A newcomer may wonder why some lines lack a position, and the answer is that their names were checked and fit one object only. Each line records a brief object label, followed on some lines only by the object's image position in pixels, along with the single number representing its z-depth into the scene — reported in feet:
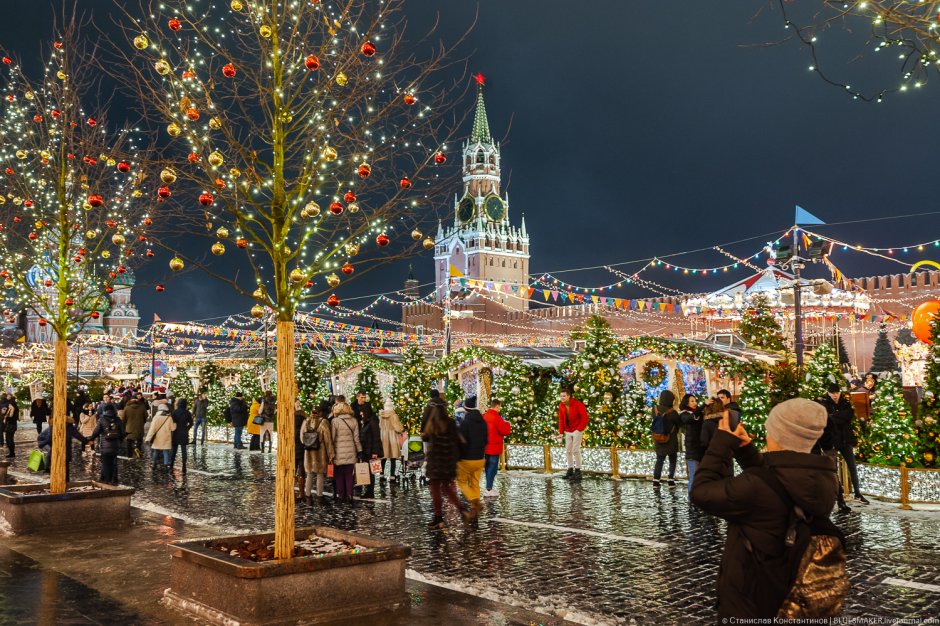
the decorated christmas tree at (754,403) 40.01
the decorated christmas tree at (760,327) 89.45
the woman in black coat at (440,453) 27.91
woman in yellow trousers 28.53
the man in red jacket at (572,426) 41.78
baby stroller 38.22
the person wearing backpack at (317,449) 33.86
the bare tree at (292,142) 18.12
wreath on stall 51.37
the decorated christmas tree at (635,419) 44.98
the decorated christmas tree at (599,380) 46.37
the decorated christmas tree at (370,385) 59.96
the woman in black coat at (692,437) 32.71
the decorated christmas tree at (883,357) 105.29
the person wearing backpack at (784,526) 9.04
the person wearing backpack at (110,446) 37.22
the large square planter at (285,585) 15.70
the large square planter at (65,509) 26.55
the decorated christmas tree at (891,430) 34.88
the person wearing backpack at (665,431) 36.91
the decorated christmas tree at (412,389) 55.11
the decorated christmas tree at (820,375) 38.65
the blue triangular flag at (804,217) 58.49
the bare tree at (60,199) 28.32
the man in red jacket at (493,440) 35.42
